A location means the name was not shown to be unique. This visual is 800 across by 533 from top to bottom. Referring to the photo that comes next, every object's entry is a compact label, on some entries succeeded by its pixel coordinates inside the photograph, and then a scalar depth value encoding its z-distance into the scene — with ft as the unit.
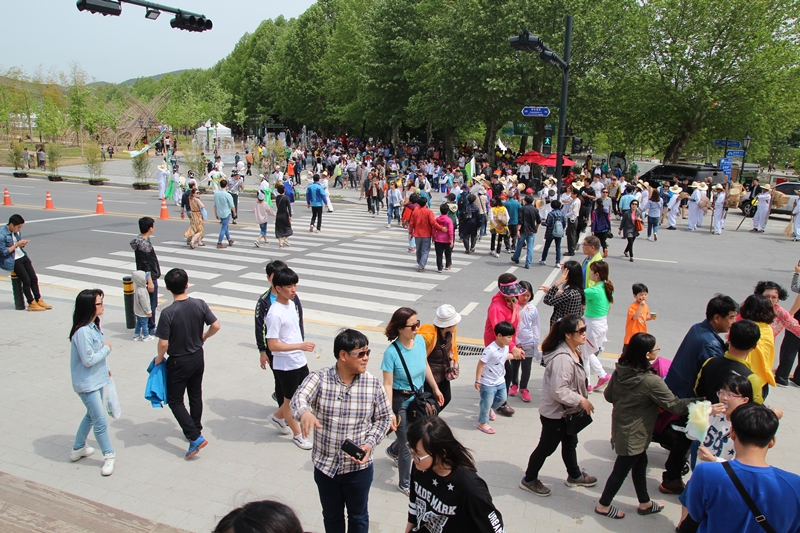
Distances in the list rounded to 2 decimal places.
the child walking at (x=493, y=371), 19.15
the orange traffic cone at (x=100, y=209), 72.54
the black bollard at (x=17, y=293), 34.17
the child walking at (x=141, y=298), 29.55
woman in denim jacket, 17.12
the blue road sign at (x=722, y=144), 108.68
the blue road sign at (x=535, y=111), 63.67
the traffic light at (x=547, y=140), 64.69
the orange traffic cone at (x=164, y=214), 69.92
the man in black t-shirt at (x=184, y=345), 17.89
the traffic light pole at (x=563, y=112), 57.43
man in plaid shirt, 12.68
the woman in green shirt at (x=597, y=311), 23.38
